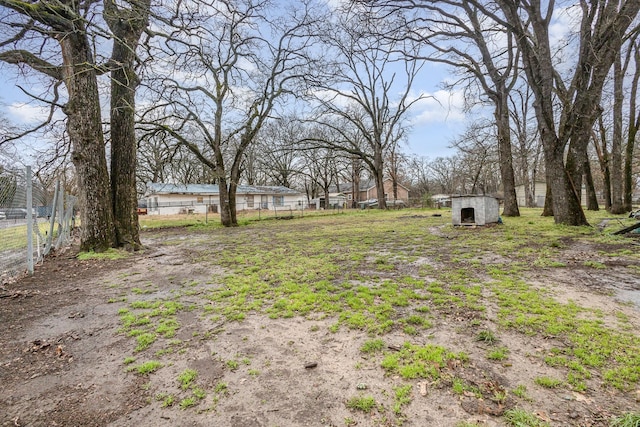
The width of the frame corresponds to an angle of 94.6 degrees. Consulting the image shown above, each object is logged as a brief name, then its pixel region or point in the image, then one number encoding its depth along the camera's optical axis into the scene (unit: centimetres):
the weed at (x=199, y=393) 194
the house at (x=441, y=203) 2828
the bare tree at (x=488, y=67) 982
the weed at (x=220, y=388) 199
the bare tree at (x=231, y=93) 1065
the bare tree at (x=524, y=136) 2117
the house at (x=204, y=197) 2884
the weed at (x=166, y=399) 189
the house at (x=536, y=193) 3293
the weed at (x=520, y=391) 180
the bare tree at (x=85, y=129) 632
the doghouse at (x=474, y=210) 968
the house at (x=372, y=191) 4834
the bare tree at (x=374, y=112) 1972
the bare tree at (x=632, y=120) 1193
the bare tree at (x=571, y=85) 738
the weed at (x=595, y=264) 440
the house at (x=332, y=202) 3847
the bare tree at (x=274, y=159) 2768
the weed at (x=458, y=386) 187
